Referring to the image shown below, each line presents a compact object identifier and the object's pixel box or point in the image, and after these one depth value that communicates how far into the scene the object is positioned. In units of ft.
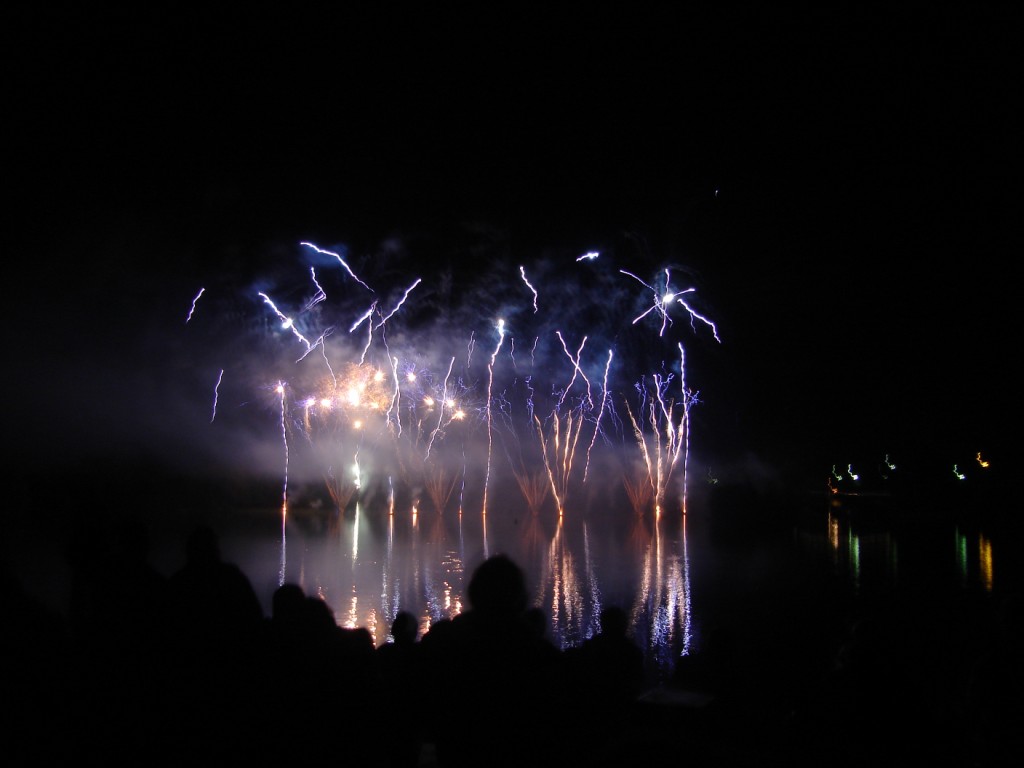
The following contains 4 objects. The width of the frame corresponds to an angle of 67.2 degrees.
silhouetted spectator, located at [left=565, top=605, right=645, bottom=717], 13.29
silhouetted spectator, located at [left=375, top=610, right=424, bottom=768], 10.45
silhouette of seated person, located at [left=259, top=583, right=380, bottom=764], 9.43
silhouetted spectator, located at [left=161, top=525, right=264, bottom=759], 9.20
